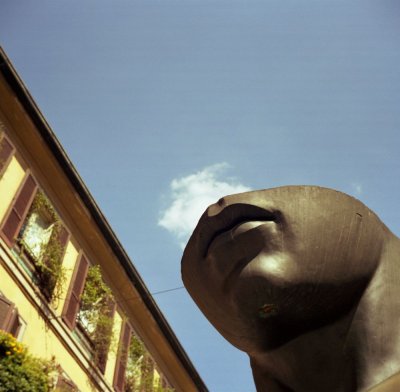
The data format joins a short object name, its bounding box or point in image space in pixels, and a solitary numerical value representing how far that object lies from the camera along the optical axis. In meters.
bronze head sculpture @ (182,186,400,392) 2.04
